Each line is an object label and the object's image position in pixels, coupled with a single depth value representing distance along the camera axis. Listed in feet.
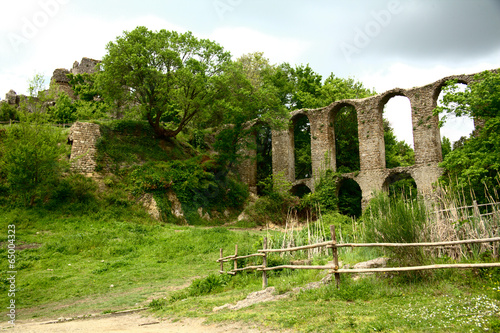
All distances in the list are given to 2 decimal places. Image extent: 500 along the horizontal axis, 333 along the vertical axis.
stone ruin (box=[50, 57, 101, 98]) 118.11
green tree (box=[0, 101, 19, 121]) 90.68
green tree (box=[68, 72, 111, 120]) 89.51
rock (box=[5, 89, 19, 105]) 107.45
